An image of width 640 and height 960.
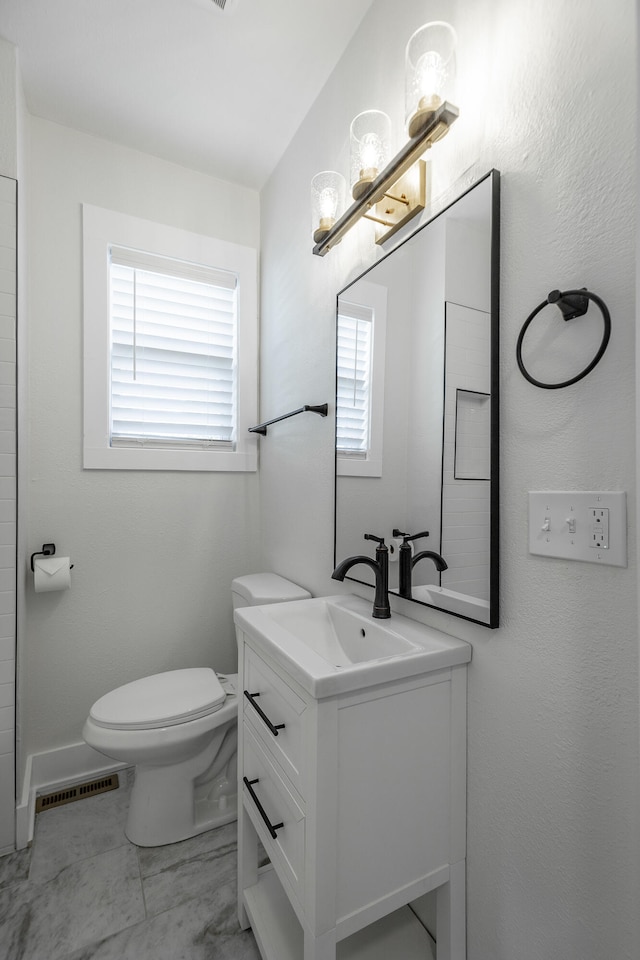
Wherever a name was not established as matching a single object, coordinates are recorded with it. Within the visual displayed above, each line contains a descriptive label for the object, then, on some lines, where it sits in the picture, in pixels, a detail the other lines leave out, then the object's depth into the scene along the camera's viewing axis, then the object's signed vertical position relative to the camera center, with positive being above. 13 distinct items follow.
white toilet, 1.48 -0.87
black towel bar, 1.68 +0.26
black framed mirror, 0.98 +0.19
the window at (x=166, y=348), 1.96 +0.59
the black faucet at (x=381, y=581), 1.23 -0.27
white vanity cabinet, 0.87 -0.67
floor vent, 1.78 -1.24
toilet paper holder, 1.83 -0.29
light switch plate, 0.74 -0.08
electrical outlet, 0.75 -0.08
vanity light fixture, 1.00 +0.79
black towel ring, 0.75 +0.30
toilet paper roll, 1.75 -0.37
